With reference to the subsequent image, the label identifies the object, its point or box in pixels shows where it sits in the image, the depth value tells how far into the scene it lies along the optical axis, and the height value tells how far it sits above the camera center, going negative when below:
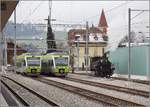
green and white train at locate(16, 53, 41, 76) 57.28 -1.58
